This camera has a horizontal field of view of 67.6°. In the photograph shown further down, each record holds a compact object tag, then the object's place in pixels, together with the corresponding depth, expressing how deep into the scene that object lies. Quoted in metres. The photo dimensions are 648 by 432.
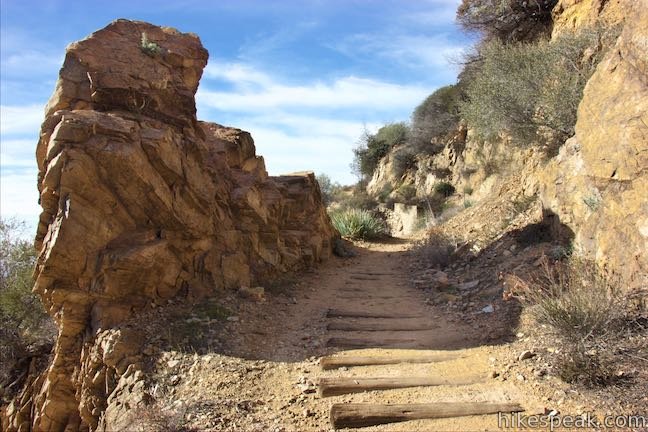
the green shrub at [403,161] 23.69
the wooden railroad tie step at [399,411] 4.59
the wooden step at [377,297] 8.58
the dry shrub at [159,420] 4.66
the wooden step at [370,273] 10.55
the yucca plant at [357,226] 15.18
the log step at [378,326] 6.95
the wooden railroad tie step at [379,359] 5.80
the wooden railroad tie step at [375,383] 5.17
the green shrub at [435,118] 21.73
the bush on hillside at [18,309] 10.17
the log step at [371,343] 6.30
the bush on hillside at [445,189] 19.39
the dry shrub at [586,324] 4.82
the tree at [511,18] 15.77
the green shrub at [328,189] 27.25
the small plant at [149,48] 7.80
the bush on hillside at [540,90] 10.02
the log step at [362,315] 7.50
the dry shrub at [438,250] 10.32
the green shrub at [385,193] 23.23
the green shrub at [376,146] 26.81
